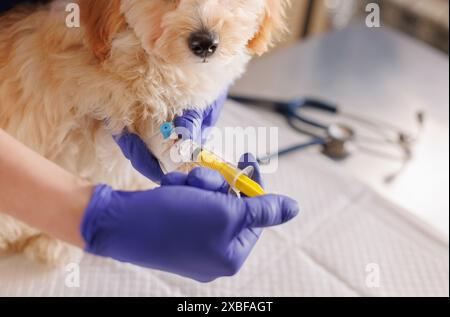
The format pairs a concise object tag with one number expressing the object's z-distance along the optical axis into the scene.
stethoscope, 1.26
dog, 0.72
